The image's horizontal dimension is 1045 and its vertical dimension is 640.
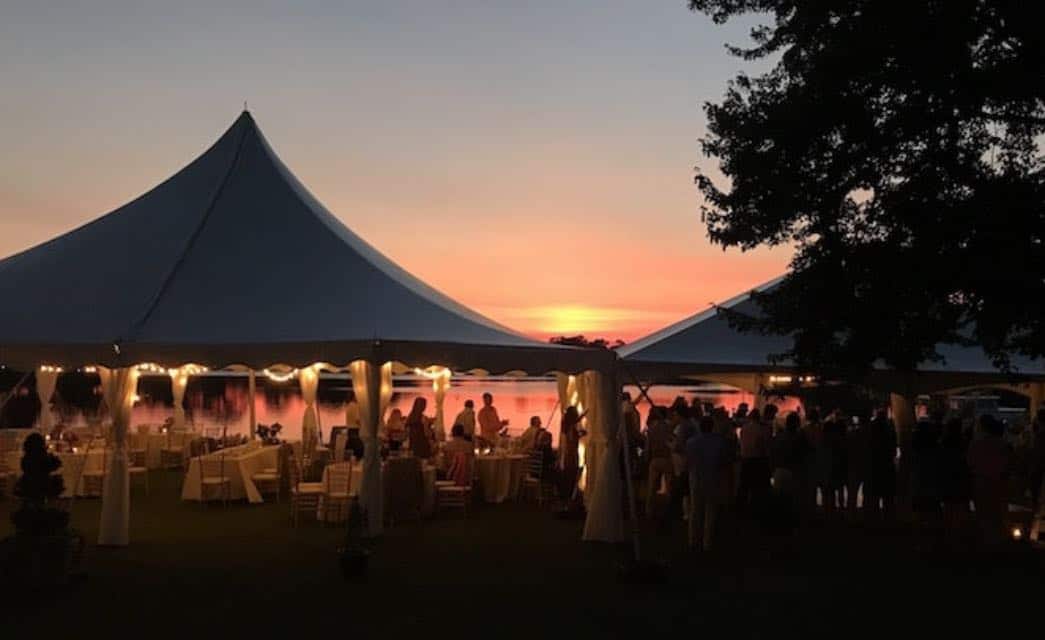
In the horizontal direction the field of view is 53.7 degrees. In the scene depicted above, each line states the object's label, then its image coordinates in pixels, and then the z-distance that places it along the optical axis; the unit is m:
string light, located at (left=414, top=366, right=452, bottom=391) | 18.91
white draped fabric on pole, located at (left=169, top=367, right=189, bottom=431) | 20.88
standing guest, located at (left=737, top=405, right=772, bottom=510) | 11.16
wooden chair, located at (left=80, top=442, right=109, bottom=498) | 14.87
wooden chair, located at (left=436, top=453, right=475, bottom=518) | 13.37
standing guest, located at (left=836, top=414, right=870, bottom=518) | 12.62
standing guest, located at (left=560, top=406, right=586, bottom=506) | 13.77
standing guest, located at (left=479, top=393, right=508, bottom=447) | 16.56
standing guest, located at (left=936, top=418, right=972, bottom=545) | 10.39
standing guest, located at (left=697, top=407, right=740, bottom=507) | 11.27
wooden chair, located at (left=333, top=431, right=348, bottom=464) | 14.75
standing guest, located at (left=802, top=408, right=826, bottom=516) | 12.93
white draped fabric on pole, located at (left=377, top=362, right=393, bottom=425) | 12.28
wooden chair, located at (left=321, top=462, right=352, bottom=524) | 11.98
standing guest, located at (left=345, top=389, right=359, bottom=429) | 17.66
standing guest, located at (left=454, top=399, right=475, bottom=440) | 16.44
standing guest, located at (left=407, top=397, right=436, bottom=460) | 14.08
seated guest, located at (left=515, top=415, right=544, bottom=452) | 15.64
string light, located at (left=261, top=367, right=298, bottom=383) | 18.39
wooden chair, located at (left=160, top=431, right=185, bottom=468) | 19.02
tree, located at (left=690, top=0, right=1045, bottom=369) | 8.66
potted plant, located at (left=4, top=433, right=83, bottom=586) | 8.37
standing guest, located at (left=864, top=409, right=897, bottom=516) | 12.39
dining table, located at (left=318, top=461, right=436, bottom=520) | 12.81
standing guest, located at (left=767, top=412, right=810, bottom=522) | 11.35
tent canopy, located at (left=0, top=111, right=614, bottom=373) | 10.59
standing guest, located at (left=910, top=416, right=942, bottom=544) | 10.41
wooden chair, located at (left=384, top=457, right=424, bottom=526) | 12.37
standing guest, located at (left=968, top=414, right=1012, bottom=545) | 10.75
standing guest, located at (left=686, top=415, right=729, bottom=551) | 10.43
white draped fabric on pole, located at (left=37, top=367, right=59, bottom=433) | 19.47
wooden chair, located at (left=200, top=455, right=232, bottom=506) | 13.65
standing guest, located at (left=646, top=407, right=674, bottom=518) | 12.91
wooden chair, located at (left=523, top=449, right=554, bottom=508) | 14.38
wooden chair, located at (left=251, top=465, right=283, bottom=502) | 14.52
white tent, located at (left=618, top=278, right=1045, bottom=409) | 13.54
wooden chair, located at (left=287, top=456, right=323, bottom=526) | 12.07
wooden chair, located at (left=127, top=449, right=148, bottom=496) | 17.98
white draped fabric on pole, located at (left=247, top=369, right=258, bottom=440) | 20.59
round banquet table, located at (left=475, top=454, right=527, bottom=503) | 14.70
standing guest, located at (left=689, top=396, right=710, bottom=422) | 12.99
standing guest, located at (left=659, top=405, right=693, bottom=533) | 11.79
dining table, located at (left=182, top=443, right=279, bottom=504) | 13.88
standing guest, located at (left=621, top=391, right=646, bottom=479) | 13.91
